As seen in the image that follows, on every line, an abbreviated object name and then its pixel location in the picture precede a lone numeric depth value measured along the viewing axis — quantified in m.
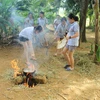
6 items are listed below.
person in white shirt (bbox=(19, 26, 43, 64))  5.46
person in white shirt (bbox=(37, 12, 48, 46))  8.90
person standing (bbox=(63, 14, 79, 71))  5.36
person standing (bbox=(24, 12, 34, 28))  9.10
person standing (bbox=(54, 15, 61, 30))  10.12
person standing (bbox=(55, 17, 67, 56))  7.10
